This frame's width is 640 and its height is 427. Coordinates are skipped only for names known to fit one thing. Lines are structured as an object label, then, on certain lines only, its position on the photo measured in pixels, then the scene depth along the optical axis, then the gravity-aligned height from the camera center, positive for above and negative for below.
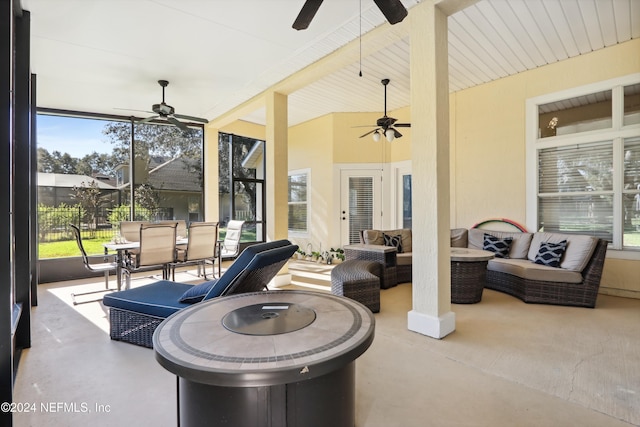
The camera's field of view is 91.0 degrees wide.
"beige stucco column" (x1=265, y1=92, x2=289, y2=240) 4.95 +0.76
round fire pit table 1.17 -0.57
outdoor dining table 4.23 -0.47
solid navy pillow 2.66 -0.68
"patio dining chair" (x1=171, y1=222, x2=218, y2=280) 4.67 -0.46
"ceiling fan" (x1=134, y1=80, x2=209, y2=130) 4.68 +1.56
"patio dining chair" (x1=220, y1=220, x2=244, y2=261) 5.74 -0.46
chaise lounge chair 2.25 -0.73
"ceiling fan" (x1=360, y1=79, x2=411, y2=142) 5.16 +1.47
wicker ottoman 3.46 -0.80
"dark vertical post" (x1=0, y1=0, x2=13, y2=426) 1.50 +0.02
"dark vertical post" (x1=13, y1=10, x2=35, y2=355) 2.74 +0.43
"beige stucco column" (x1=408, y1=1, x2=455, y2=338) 2.88 +0.39
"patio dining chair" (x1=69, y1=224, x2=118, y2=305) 4.27 -0.73
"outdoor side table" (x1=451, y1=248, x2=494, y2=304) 3.88 -0.79
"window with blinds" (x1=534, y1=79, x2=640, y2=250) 4.23 +0.70
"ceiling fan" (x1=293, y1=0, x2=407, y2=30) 2.00 +1.35
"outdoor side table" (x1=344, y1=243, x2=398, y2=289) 4.70 -0.67
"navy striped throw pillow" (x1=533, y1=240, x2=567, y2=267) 4.05 -0.53
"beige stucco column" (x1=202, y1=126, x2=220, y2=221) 7.08 +0.90
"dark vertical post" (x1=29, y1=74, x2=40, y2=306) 4.01 +0.29
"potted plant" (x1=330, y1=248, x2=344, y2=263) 7.02 -0.89
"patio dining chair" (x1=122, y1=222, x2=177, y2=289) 4.15 -0.47
